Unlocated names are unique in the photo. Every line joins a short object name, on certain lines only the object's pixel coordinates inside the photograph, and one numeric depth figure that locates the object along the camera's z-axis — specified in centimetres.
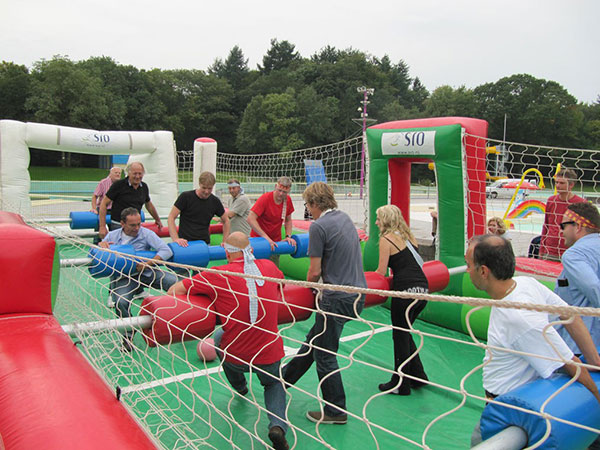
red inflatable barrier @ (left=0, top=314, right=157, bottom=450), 152
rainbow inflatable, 1013
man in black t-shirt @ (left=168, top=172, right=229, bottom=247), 480
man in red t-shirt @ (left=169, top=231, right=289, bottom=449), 247
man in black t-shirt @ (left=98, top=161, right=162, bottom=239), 514
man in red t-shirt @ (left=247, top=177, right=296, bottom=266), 503
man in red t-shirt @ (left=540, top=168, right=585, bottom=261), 430
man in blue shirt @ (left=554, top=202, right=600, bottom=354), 223
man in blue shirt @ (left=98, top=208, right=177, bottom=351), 421
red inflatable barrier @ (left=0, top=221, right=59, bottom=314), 245
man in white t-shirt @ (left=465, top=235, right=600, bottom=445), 155
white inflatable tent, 704
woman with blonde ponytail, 331
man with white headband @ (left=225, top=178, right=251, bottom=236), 571
